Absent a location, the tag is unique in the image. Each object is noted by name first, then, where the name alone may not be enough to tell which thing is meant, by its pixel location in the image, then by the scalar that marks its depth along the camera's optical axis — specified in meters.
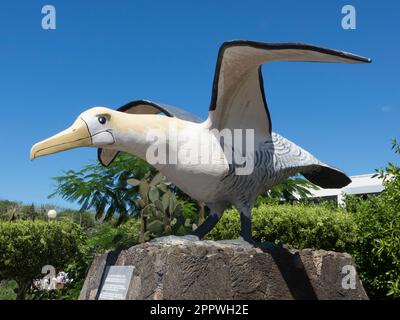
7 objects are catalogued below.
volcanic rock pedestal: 4.19
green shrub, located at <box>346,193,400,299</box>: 6.18
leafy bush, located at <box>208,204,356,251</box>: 8.41
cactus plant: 6.68
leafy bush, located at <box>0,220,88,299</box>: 9.78
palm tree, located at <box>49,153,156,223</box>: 10.80
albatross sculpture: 4.59
